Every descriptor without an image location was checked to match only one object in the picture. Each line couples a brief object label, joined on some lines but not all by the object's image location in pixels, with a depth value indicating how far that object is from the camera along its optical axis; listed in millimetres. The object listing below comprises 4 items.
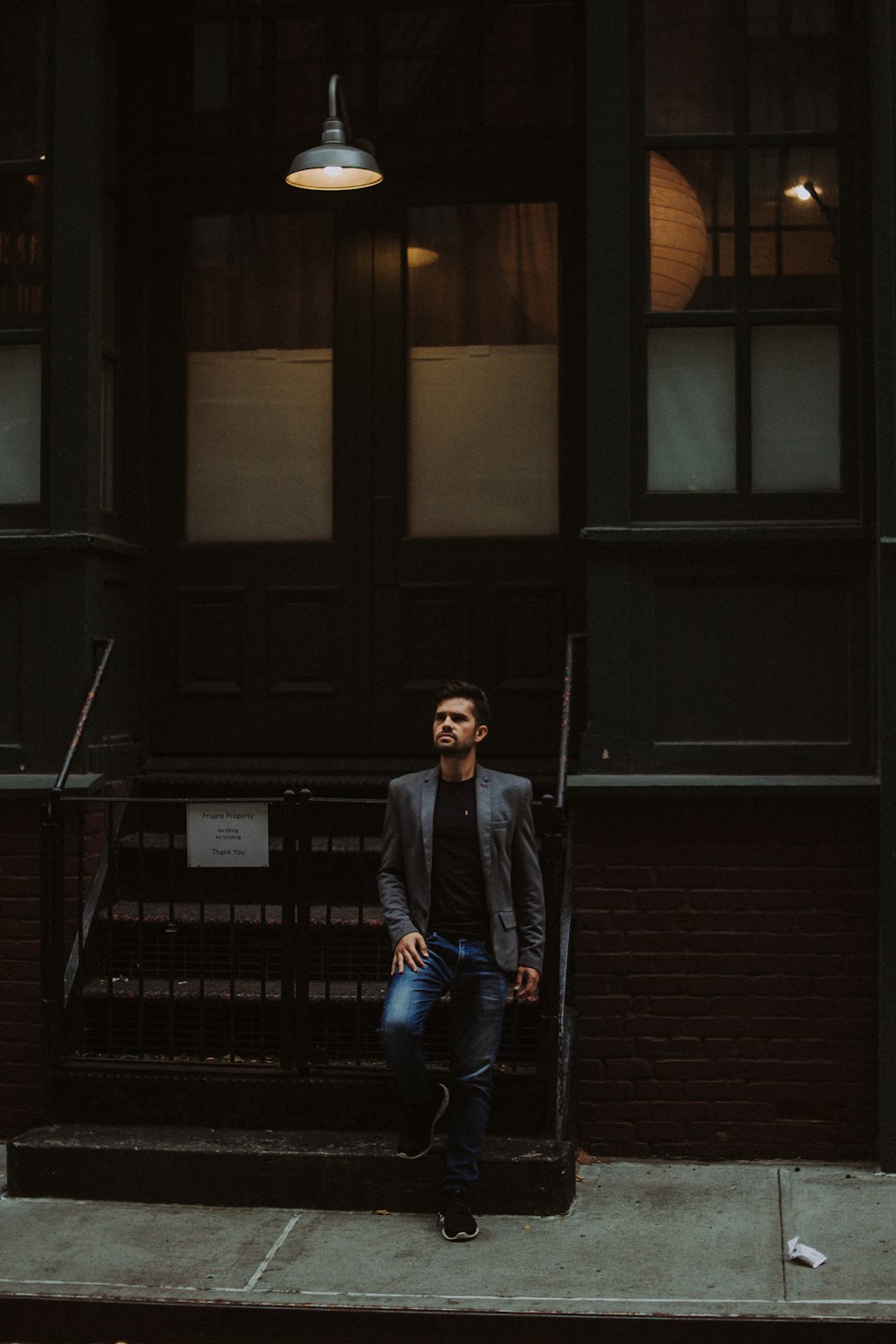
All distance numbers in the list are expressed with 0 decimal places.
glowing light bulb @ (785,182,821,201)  7051
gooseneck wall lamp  7000
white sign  6602
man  5887
